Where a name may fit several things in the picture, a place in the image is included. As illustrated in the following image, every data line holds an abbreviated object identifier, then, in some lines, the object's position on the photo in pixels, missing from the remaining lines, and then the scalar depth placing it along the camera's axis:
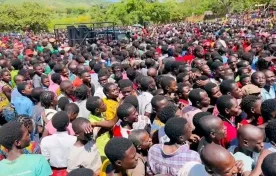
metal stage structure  17.14
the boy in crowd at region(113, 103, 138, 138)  4.18
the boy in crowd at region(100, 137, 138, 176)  3.01
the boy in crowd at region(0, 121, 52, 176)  3.01
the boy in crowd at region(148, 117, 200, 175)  3.15
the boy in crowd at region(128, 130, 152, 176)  3.60
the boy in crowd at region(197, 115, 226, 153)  3.50
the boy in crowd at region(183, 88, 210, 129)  4.52
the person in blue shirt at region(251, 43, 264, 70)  9.11
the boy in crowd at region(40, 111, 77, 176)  3.98
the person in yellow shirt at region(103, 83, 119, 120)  5.09
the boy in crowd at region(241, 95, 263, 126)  4.15
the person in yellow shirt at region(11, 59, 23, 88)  8.78
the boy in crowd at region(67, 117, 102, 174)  3.69
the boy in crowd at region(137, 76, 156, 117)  5.25
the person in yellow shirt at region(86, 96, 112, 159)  4.34
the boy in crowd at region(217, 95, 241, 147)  4.09
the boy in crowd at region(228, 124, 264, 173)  3.20
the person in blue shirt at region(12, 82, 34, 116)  5.82
